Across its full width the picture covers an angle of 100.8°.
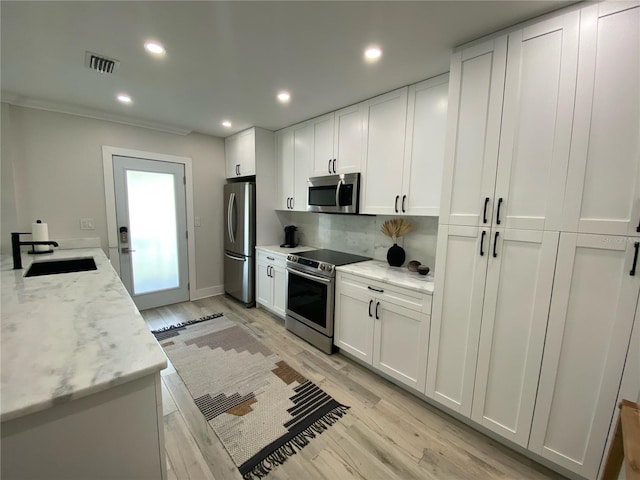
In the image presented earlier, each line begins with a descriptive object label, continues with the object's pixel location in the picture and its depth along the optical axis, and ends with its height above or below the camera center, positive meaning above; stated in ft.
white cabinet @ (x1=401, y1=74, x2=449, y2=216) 6.82 +1.86
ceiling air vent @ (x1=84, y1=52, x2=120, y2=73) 6.16 +3.45
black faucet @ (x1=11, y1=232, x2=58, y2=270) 6.43 -1.21
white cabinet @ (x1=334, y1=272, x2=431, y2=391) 6.53 -3.08
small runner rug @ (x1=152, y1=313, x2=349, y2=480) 5.41 -4.75
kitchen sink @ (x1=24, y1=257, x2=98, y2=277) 7.46 -1.83
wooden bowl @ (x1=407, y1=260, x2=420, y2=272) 7.63 -1.47
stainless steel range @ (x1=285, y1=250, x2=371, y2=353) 8.59 -2.85
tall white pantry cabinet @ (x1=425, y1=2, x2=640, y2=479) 4.10 -0.19
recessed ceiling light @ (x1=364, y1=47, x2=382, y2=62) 5.77 +3.56
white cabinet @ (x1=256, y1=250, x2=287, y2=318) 10.67 -3.03
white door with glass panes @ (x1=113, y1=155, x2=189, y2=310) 11.09 -1.00
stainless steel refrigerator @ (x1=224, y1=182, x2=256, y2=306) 11.88 -1.35
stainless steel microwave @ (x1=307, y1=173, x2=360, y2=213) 8.74 +0.66
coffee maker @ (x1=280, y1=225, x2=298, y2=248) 12.28 -1.20
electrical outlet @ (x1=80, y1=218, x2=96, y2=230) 10.24 -0.74
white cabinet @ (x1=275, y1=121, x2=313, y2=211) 10.59 +1.98
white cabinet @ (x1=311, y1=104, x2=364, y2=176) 8.71 +2.48
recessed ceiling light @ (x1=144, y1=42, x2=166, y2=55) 5.71 +3.50
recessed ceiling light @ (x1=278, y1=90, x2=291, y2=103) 8.07 +3.58
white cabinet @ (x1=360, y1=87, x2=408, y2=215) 7.63 +1.83
